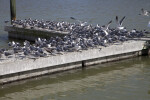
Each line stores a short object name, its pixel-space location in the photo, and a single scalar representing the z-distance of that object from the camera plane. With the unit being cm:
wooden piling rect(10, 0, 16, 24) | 3019
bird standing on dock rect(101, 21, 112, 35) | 2210
